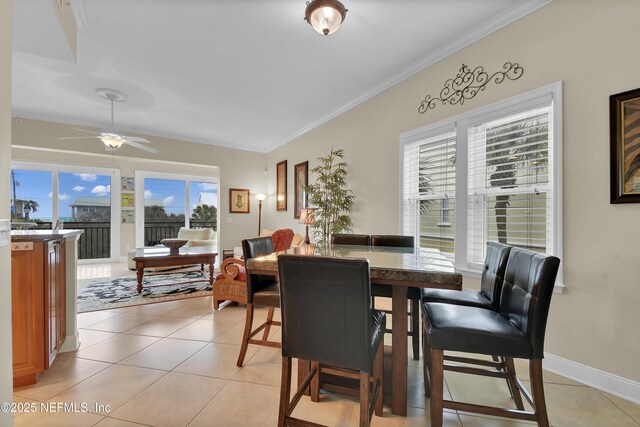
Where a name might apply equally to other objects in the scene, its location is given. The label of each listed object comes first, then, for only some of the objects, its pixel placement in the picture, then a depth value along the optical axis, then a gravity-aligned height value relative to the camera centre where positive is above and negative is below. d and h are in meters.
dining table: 1.29 -0.30
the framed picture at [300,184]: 5.26 +0.58
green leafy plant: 3.97 +0.20
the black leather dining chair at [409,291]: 2.03 -0.57
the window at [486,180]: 2.10 +0.30
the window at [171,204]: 6.92 +0.26
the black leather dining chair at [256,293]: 2.04 -0.58
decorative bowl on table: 4.41 -0.48
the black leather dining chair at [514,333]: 1.25 -0.56
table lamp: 4.22 -0.05
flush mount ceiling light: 2.00 +1.45
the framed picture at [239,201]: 6.43 +0.30
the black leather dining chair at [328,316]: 1.16 -0.45
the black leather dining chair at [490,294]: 1.66 -0.56
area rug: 3.62 -1.14
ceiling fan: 3.75 +1.12
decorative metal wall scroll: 2.29 +1.17
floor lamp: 6.47 +0.27
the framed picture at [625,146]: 1.67 +0.41
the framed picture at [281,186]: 6.04 +0.62
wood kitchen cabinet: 1.78 -0.61
